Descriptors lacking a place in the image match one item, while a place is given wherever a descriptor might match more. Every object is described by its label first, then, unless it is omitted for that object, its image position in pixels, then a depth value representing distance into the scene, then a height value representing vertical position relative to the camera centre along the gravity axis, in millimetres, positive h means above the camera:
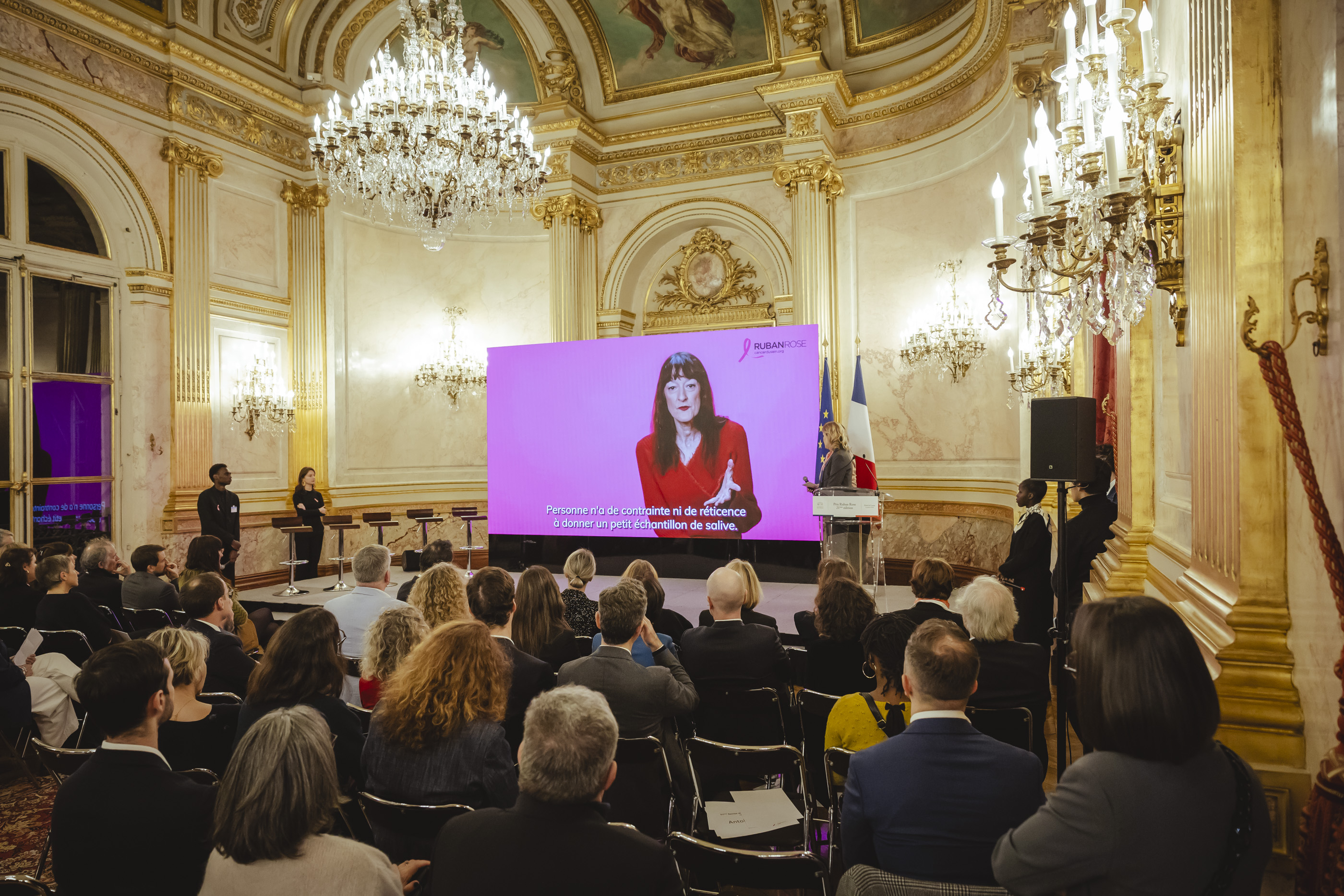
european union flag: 7906 +488
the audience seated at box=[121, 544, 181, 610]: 4469 -706
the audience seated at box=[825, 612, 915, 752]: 2248 -718
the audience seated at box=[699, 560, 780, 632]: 3809 -704
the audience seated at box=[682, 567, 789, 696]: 3016 -751
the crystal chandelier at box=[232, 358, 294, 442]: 9148 +675
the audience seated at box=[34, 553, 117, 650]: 3879 -752
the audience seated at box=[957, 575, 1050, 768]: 2648 -684
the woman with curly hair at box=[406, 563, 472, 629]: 3320 -580
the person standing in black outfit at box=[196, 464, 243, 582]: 7844 -541
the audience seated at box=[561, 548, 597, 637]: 3936 -696
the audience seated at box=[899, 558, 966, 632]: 3389 -549
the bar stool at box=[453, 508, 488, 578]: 9508 -683
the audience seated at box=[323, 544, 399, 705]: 3670 -662
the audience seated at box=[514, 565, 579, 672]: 3275 -678
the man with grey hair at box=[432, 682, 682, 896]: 1411 -692
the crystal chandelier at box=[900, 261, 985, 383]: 8523 +1212
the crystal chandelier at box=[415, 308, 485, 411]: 10930 +1174
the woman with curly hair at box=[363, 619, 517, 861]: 2027 -724
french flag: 7809 +245
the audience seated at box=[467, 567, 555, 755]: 2674 -667
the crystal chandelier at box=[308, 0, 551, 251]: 6355 +2601
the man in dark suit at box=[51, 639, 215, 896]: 1673 -741
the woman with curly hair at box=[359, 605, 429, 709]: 2627 -600
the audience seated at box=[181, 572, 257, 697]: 3131 -694
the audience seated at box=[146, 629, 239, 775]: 2387 -793
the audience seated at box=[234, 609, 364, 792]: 2299 -660
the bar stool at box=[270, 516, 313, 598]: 8078 -692
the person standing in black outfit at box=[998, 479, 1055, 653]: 4547 -681
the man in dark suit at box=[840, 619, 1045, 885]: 1573 -675
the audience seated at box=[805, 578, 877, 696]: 3031 -730
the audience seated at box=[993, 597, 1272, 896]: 1272 -556
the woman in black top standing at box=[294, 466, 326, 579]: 8953 -649
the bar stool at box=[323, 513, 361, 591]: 8578 -873
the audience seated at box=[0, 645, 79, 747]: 3346 -1016
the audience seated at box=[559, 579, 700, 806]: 2553 -711
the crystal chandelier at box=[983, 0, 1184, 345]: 2553 +868
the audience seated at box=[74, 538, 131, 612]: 4621 -668
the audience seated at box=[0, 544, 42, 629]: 4098 -667
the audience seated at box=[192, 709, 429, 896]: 1432 -661
